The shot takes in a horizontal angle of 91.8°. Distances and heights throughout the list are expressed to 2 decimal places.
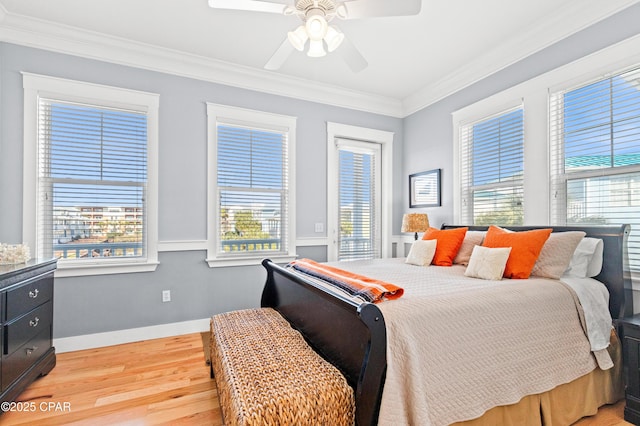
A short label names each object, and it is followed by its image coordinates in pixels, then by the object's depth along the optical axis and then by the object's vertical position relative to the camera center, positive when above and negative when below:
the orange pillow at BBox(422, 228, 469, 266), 2.88 -0.29
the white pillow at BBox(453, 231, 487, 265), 2.85 -0.29
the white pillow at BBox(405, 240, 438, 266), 2.91 -0.36
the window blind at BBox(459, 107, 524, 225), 3.03 +0.48
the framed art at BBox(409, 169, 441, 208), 3.91 +0.34
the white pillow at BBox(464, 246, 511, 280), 2.20 -0.35
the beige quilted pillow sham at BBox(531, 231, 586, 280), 2.16 -0.29
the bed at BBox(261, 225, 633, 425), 1.29 -0.62
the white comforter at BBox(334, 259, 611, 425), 1.34 -0.66
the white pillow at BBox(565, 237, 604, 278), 2.21 -0.32
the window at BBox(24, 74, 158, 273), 2.77 +0.40
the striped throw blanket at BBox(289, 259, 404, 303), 1.54 -0.39
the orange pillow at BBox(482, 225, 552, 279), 2.19 -0.26
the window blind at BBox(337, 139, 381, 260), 4.21 +0.21
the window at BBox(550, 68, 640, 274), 2.23 +0.47
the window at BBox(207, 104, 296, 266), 3.42 +0.34
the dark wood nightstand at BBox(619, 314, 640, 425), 1.83 -0.93
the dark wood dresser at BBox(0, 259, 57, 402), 1.91 -0.75
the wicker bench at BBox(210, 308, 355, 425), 1.22 -0.73
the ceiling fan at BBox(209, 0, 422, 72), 1.76 +1.19
